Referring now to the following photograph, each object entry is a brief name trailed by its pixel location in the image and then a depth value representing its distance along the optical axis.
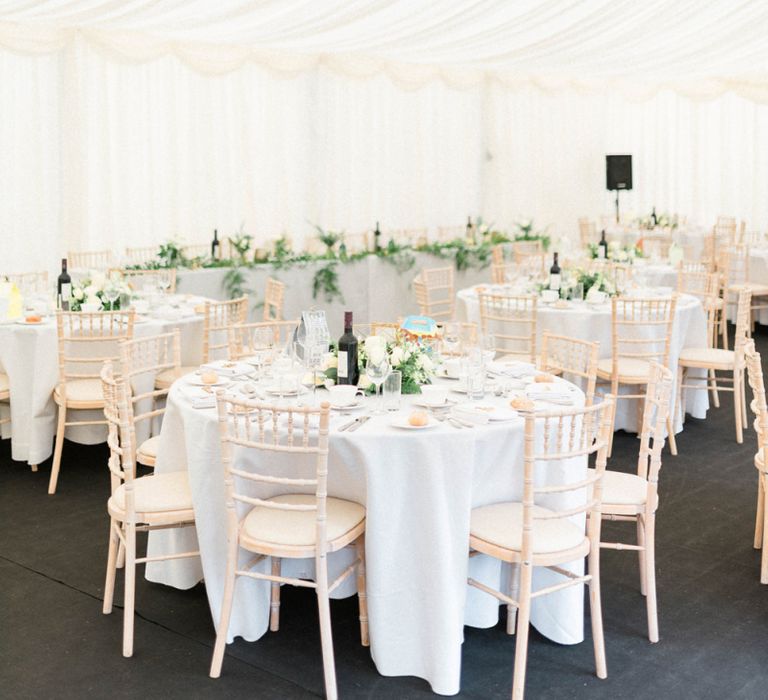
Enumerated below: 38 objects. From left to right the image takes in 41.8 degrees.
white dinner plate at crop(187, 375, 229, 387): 4.31
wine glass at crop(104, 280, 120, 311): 6.43
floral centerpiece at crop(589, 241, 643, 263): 8.90
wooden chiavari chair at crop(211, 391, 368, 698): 3.43
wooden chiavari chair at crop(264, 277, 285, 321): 7.39
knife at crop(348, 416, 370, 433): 3.67
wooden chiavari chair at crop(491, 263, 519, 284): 8.54
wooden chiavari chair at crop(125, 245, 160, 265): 10.95
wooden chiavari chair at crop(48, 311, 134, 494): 5.58
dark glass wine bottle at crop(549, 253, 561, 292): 7.17
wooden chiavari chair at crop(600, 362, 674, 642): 3.86
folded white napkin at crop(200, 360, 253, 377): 4.54
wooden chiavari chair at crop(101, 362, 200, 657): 3.78
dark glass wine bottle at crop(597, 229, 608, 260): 8.97
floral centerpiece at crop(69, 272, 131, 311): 6.32
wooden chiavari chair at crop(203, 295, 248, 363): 6.21
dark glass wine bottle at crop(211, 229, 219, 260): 8.78
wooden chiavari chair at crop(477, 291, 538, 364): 6.43
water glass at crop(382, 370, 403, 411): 3.91
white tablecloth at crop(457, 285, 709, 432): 6.68
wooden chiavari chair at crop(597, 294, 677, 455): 6.29
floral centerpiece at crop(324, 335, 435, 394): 4.18
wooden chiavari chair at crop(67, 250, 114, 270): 8.10
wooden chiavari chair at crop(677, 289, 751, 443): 6.59
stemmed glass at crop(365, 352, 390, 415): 3.99
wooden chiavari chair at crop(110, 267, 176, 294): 7.12
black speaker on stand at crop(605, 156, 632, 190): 15.12
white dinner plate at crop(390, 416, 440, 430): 3.65
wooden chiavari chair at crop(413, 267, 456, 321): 8.06
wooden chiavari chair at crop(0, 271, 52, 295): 7.00
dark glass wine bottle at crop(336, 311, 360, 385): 4.20
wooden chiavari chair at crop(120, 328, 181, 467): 4.57
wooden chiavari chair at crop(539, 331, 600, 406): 4.49
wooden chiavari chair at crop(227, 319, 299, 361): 4.47
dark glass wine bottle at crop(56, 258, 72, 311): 6.33
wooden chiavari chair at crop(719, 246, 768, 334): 10.38
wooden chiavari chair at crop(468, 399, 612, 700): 3.39
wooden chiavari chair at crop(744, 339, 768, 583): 4.31
